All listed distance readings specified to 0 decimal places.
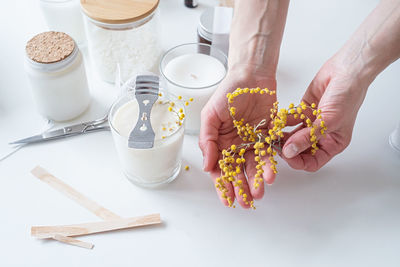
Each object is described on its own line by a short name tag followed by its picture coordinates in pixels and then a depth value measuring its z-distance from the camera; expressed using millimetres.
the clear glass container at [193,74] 905
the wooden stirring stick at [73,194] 815
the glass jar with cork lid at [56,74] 854
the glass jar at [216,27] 1024
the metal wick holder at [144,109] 755
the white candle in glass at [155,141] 779
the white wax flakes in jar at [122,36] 926
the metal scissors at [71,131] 918
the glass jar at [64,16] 1027
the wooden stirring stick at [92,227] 778
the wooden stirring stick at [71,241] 769
